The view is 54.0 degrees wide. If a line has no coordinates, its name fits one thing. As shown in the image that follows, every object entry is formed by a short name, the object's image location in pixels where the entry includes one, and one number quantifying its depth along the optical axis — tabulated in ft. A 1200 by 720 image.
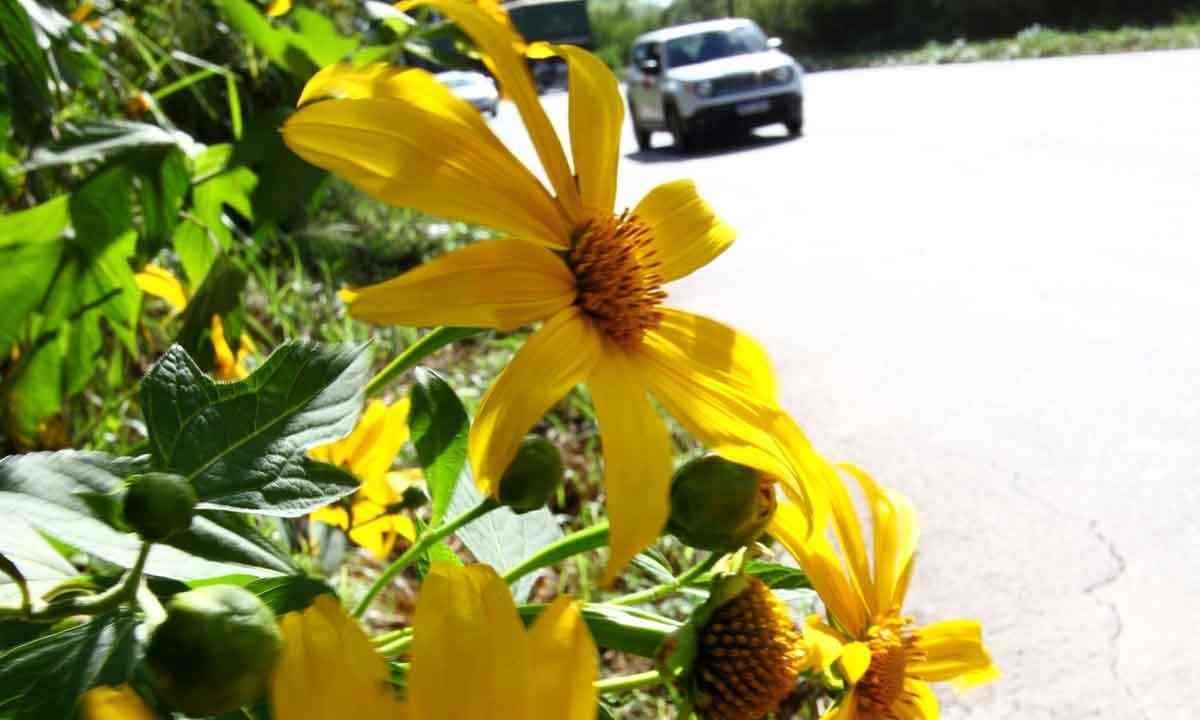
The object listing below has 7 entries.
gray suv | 28.96
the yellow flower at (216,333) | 2.70
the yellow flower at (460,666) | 0.87
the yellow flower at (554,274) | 1.31
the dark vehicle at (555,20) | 69.51
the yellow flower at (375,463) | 2.67
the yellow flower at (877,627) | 1.54
